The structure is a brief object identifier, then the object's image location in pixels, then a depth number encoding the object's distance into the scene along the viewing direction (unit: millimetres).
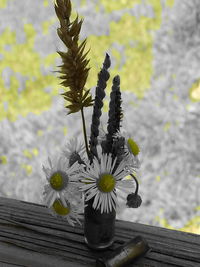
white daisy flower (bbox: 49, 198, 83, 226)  571
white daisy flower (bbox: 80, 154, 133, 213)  557
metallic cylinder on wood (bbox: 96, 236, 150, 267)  572
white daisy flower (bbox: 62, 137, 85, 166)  591
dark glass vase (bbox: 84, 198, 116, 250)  582
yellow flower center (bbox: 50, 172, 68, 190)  562
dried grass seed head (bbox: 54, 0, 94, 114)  537
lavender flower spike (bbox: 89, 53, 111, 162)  551
